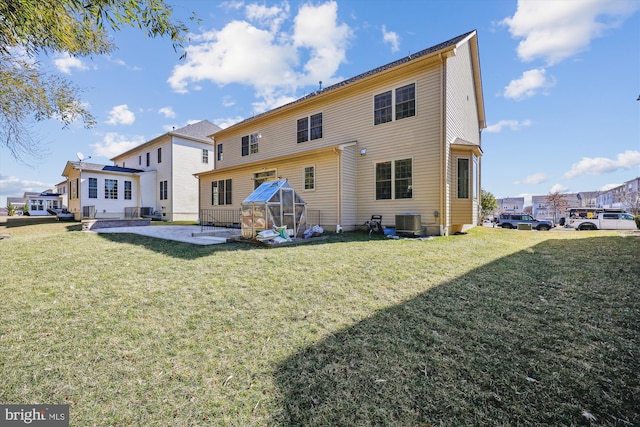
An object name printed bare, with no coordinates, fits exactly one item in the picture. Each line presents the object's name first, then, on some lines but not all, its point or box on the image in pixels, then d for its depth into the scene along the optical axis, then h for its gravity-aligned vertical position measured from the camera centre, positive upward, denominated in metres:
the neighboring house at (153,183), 21.12 +2.49
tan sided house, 10.13 +2.77
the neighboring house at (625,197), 36.44 +2.53
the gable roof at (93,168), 20.55 +3.76
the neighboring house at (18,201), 53.93 +2.45
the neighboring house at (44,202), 41.75 +1.69
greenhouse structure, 8.80 +0.05
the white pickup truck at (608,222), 19.28 -0.73
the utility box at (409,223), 9.71 -0.40
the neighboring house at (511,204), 83.89 +2.66
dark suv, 20.80 -0.76
